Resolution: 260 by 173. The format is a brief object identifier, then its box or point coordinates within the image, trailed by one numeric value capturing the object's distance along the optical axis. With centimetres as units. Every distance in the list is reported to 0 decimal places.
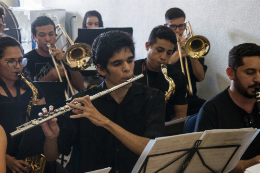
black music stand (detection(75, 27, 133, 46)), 317
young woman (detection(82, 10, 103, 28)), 375
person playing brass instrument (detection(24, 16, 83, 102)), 264
